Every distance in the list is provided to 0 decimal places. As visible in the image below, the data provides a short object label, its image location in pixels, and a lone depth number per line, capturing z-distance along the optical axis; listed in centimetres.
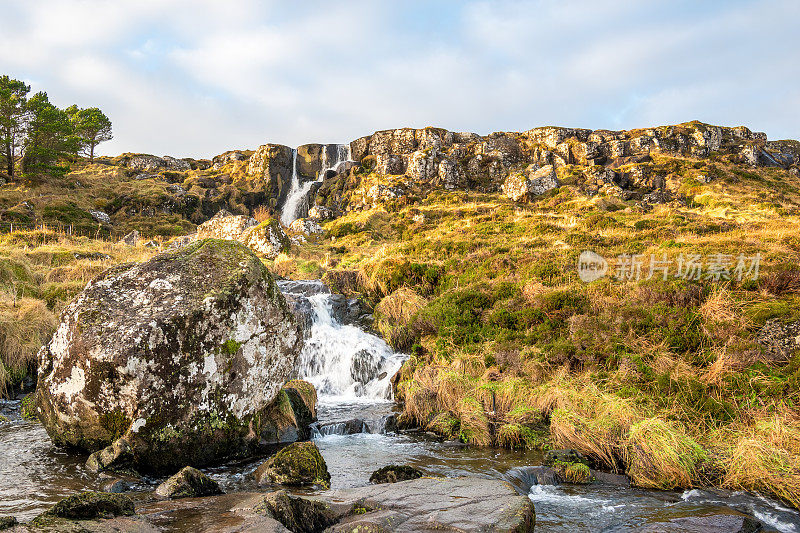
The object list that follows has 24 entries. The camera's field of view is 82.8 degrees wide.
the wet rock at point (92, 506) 441
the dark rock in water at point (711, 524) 527
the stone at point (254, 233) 2734
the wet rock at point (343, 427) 1005
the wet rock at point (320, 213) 5288
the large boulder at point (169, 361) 704
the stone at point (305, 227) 4334
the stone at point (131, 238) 3341
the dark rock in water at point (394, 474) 668
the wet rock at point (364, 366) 1434
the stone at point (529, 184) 5142
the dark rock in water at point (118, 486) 629
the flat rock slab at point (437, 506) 465
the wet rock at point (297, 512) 469
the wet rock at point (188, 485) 599
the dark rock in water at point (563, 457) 766
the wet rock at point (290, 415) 896
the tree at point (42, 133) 4331
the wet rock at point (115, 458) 686
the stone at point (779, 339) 930
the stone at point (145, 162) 7019
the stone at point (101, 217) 4150
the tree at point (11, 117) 4041
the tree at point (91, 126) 6116
